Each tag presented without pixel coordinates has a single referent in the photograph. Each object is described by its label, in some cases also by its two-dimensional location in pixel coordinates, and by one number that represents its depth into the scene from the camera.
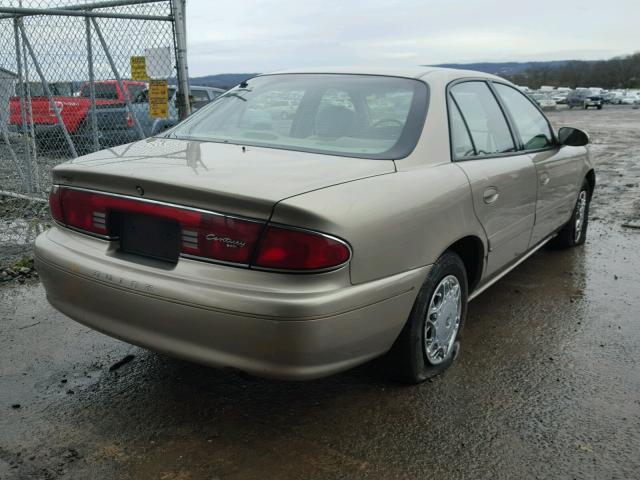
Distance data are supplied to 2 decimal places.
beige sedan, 2.28
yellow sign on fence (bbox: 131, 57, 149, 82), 6.31
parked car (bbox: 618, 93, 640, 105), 62.59
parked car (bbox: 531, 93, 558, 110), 46.47
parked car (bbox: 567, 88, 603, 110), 50.80
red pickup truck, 7.31
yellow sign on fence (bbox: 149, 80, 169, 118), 6.34
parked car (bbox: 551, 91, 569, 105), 57.02
